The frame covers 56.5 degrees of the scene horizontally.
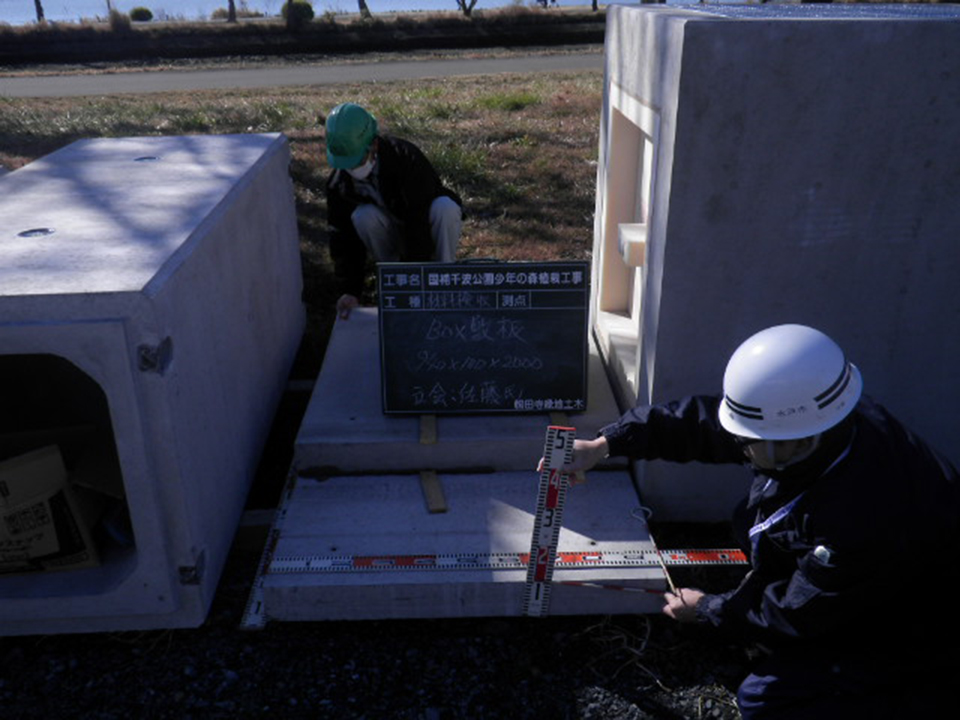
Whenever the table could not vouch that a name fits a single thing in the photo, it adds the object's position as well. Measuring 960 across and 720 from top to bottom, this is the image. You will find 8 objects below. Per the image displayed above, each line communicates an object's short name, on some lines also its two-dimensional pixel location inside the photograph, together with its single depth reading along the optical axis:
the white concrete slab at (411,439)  3.81
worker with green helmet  5.00
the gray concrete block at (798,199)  3.09
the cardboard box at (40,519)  3.10
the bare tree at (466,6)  31.62
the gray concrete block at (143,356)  2.76
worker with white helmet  2.38
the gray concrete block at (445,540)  3.20
